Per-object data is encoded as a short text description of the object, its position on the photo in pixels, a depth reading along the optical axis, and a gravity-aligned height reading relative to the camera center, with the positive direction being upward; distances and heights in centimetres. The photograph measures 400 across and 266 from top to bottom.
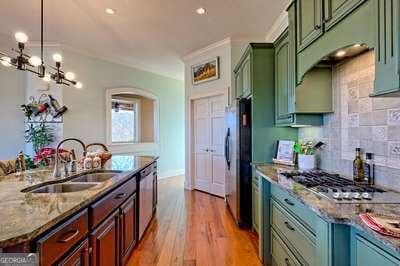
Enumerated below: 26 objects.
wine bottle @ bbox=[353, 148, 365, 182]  209 -27
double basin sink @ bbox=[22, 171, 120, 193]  217 -43
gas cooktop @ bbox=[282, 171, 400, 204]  155 -37
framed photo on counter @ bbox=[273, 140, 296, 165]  326 -25
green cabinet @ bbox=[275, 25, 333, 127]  257 +34
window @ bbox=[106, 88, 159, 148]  718 +35
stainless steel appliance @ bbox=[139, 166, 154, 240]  338 -84
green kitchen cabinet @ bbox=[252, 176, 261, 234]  338 -86
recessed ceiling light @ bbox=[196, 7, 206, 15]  417 +177
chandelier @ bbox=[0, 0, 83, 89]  282 +75
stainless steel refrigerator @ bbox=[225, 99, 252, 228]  381 -42
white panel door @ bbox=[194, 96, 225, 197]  597 -28
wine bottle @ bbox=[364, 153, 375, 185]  201 -27
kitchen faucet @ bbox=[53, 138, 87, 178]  245 -32
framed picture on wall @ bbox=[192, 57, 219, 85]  591 +129
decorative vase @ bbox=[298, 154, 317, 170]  292 -31
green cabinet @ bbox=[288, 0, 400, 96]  126 +56
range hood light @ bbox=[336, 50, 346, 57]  211 +58
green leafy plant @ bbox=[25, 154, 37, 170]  385 -44
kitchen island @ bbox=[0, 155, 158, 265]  122 -46
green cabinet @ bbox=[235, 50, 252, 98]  371 +77
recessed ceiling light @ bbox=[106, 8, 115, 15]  423 +180
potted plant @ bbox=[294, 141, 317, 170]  293 -26
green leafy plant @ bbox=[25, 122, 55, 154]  574 -6
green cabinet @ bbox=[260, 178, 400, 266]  116 -58
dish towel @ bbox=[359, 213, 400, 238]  104 -36
